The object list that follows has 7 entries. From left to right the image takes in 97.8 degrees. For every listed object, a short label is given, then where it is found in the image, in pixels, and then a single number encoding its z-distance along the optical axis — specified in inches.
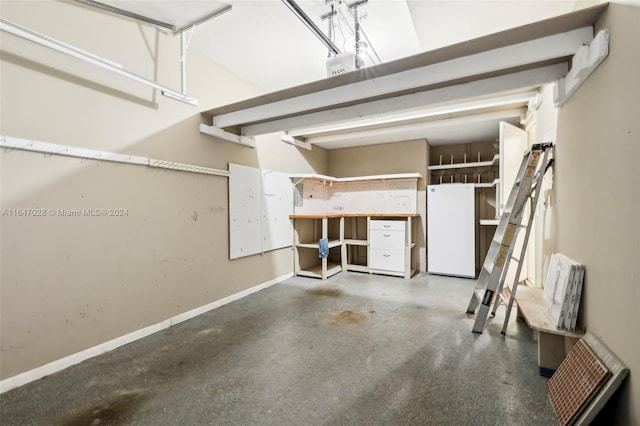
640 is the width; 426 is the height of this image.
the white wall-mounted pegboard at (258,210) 141.7
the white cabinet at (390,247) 181.5
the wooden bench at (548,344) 73.2
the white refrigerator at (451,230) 177.2
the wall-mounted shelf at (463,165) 182.7
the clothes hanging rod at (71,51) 70.4
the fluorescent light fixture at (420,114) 125.1
